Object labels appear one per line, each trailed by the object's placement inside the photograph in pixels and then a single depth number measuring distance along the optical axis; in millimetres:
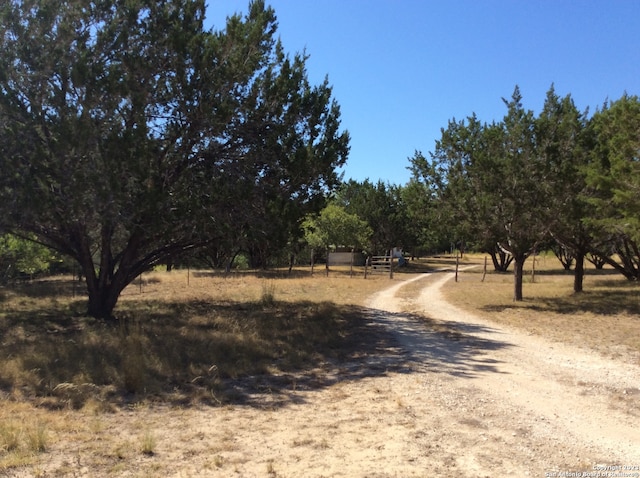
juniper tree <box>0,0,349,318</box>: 11469
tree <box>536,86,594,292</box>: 18141
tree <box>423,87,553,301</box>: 17891
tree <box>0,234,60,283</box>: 31594
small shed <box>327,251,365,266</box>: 54875
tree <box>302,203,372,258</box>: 48250
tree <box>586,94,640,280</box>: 14938
